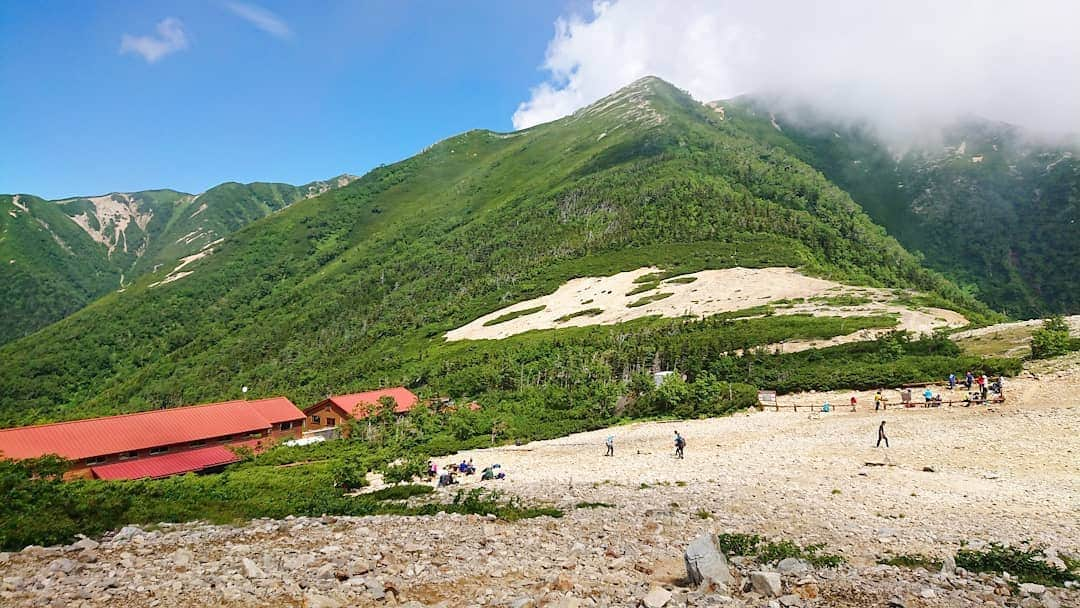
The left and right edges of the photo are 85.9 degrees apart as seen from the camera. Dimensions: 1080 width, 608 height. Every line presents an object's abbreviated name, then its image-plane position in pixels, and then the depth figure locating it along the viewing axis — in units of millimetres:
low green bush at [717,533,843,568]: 13614
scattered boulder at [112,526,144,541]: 17328
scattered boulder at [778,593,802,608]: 11031
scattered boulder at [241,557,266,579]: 13173
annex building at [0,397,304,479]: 36781
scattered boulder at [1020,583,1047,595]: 11304
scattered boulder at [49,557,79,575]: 13758
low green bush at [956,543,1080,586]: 12102
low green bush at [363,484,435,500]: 24688
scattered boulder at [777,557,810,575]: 12969
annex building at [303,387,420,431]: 54938
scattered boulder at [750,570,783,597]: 11470
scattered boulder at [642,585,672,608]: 10969
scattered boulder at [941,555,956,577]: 12481
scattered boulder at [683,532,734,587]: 12133
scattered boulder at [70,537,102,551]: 16031
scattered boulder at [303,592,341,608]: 11320
